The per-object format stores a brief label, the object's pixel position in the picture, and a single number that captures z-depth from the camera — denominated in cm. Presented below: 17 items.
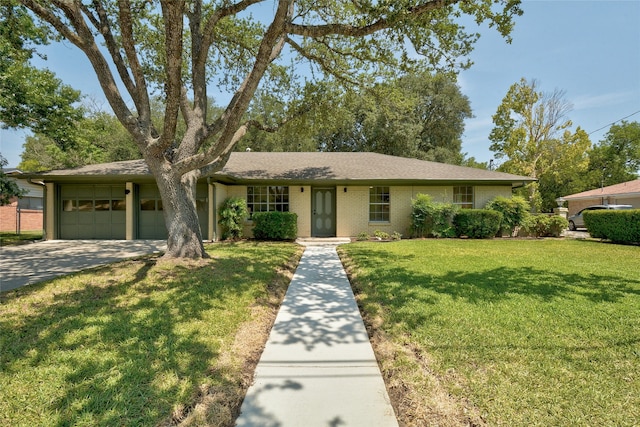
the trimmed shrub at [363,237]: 1252
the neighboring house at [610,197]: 2030
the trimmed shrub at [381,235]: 1270
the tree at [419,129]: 2588
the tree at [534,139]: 2156
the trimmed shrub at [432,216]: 1248
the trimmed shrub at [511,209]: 1288
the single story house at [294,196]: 1291
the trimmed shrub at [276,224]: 1211
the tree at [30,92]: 1165
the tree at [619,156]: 3434
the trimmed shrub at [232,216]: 1220
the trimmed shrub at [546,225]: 1329
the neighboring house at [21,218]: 2059
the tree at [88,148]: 1669
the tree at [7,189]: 1320
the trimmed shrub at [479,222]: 1255
